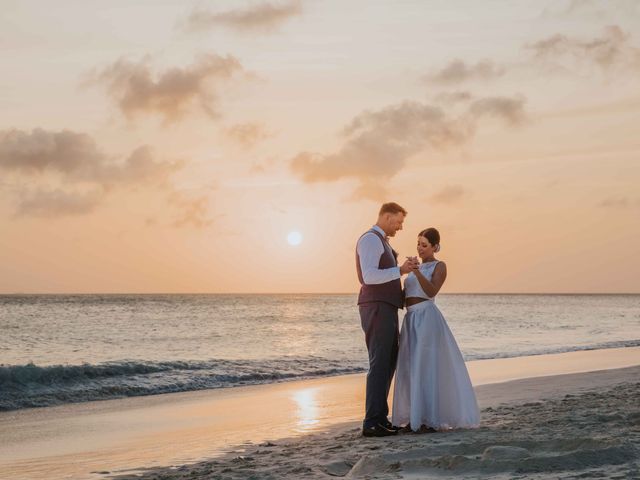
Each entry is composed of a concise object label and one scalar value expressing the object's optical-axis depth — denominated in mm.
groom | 7840
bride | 7863
